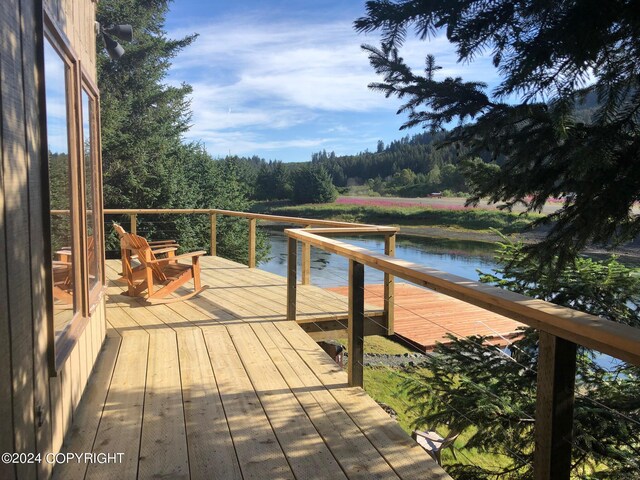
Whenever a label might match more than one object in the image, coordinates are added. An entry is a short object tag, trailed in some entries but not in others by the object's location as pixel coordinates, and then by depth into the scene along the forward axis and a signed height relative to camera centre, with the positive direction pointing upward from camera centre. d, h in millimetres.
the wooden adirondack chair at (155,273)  5031 -823
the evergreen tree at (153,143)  16141 +1618
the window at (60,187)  2105 +16
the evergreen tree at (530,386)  2875 -1185
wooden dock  8609 -2229
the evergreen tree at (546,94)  1674 +387
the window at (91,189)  3229 +14
